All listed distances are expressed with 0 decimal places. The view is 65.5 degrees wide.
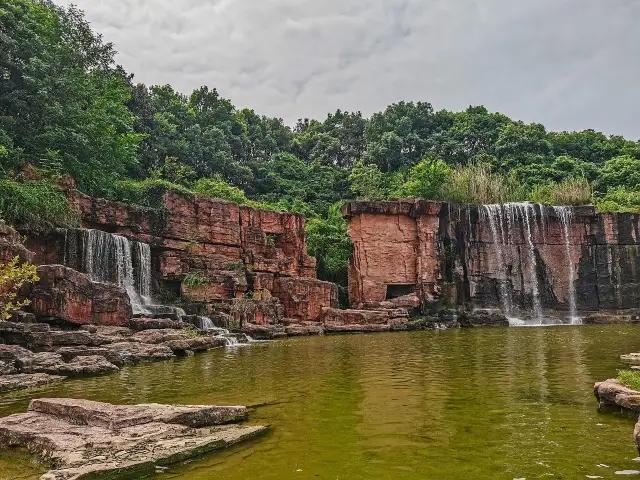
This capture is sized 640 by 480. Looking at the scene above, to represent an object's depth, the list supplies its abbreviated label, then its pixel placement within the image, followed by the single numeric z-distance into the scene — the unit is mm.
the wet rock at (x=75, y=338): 14492
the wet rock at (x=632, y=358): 10052
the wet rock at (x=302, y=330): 24397
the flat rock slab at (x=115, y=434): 4734
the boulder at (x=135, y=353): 13555
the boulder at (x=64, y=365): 11734
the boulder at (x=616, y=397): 6234
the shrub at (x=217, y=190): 38378
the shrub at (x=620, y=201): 36594
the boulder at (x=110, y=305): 18016
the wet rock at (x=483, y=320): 29141
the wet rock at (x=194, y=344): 15909
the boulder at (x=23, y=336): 14017
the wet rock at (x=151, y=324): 18509
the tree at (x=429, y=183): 41281
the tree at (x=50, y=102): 26141
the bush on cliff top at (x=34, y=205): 21688
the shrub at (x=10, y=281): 12445
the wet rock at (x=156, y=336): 16164
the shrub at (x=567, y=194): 37469
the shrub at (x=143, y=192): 30378
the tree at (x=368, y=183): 46919
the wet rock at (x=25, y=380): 9938
